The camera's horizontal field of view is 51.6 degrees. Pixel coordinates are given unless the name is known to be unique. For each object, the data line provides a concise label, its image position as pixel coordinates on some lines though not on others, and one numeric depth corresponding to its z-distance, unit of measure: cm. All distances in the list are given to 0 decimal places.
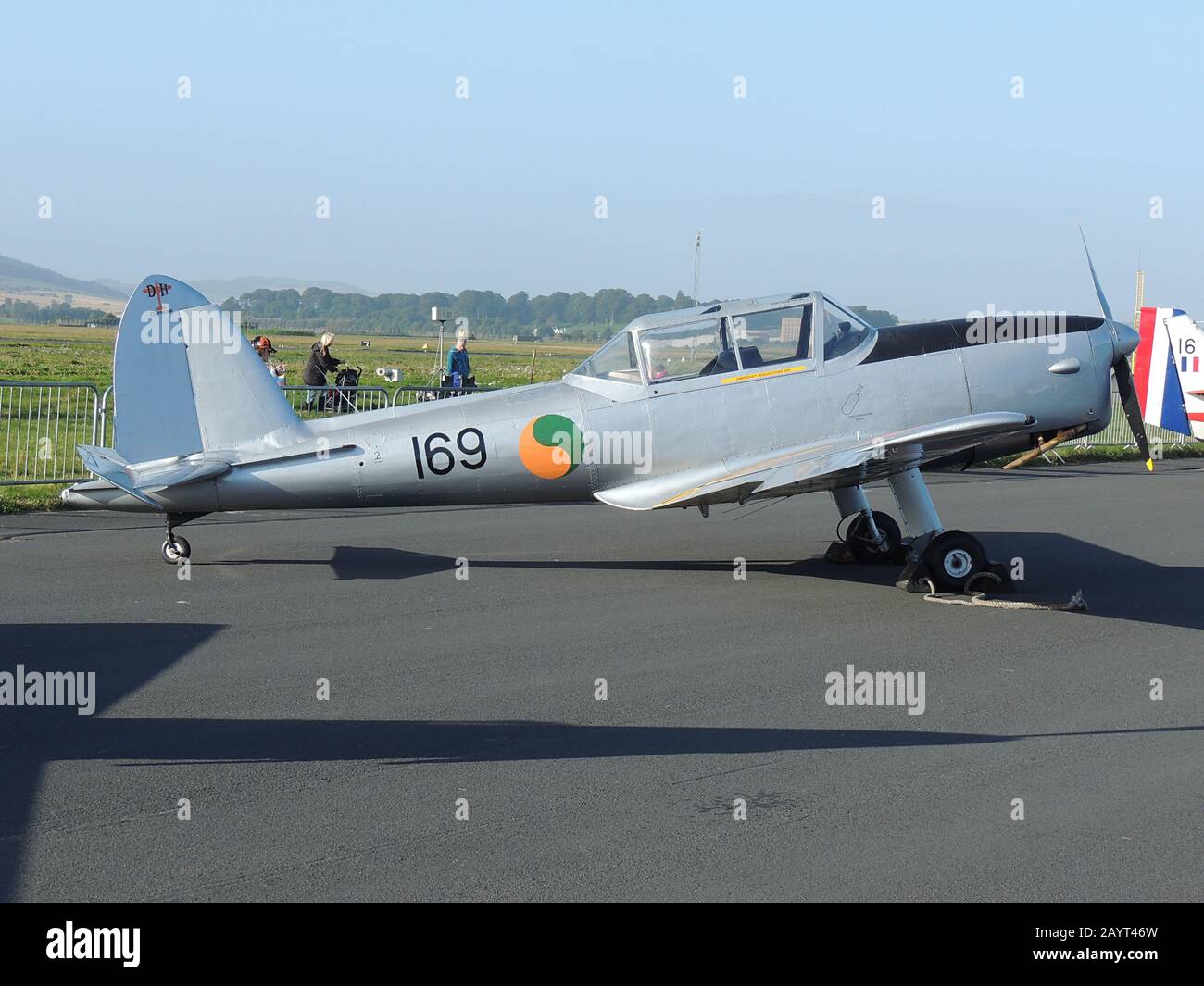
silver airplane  990
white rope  911
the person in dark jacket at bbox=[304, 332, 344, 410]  2028
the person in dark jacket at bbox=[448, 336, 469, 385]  2197
